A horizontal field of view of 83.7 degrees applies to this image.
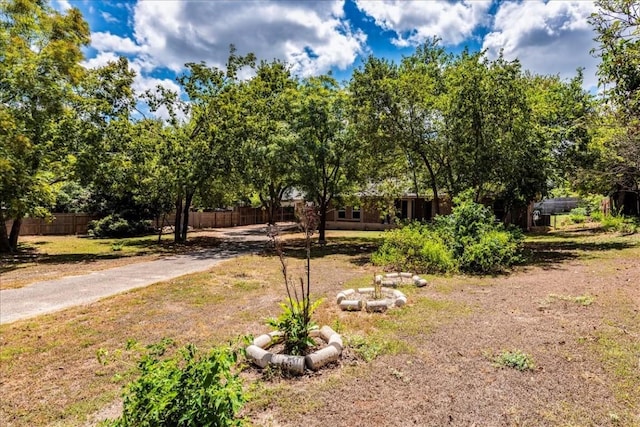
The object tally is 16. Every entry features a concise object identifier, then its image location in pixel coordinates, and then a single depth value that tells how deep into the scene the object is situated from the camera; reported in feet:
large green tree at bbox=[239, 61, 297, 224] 47.57
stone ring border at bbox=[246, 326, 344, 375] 12.59
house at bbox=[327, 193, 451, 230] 82.57
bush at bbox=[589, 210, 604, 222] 72.64
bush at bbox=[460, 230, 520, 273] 30.12
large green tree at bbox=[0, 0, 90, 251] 39.60
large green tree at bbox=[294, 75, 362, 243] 47.14
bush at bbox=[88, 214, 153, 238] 73.10
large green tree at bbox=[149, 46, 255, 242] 53.31
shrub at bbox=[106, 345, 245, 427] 7.74
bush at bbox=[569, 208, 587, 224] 81.56
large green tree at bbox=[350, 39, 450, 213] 41.93
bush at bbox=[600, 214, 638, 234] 55.88
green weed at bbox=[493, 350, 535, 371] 12.55
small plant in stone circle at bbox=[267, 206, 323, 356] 13.70
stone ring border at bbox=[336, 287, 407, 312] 19.70
